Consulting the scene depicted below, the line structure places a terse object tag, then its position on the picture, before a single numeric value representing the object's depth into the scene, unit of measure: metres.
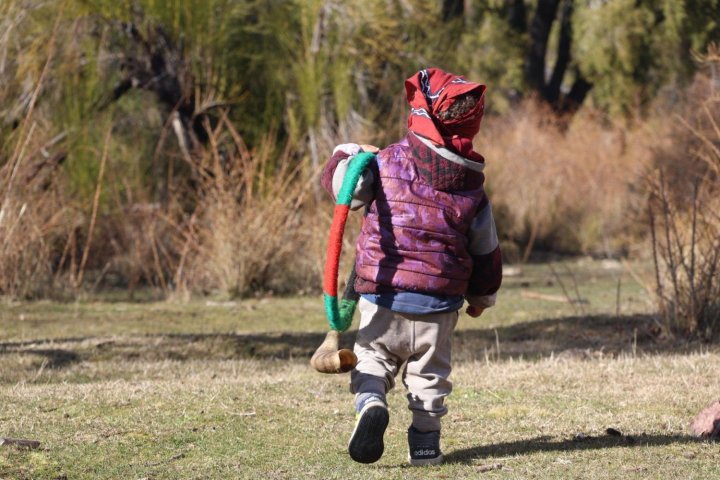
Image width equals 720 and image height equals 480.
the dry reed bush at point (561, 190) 19.17
